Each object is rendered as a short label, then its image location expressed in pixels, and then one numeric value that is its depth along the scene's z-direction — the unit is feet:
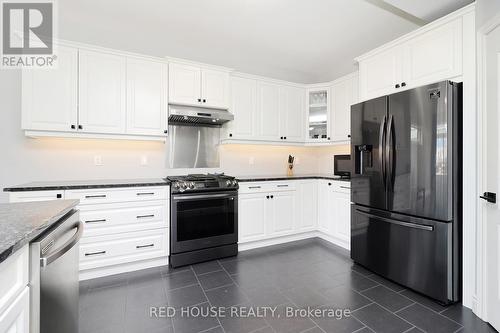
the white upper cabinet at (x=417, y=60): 6.61
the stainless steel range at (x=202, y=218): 8.86
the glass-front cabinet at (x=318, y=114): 12.63
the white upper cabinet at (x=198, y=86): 9.73
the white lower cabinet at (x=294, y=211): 10.33
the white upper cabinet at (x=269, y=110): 11.72
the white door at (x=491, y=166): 5.57
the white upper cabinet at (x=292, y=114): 12.29
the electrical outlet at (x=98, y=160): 9.50
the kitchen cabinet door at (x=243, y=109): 11.05
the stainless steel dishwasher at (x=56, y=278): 2.94
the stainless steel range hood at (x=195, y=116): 9.61
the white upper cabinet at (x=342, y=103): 11.22
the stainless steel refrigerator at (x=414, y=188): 6.40
